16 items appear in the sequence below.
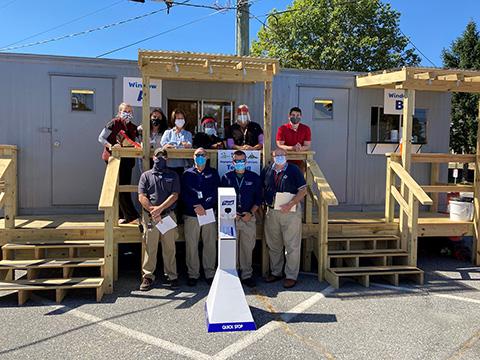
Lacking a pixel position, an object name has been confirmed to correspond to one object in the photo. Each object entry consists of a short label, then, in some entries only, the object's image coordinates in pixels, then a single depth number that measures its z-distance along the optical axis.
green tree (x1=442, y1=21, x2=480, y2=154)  21.89
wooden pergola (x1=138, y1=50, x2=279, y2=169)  5.87
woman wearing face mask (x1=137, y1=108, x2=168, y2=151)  6.41
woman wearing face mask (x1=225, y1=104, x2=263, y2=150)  6.49
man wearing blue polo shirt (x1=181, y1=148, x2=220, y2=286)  5.77
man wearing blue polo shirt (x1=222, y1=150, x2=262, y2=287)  5.86
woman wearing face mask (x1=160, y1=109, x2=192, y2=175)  6.19
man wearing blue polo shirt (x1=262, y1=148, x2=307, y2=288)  5.93
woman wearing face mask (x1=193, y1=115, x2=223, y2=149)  6.47
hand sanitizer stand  4.40
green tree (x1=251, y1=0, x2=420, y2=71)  23.02
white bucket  7.38
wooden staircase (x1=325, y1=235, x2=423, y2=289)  6.00
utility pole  11.81
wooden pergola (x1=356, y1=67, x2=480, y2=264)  6.68
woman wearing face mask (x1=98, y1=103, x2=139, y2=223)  6.39
